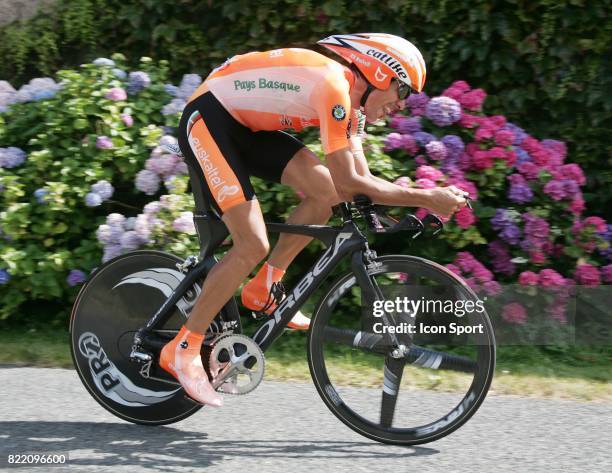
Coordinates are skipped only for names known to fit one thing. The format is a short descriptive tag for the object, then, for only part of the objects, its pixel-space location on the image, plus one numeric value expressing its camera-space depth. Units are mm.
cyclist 7973
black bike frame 8508
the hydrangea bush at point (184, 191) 11844
